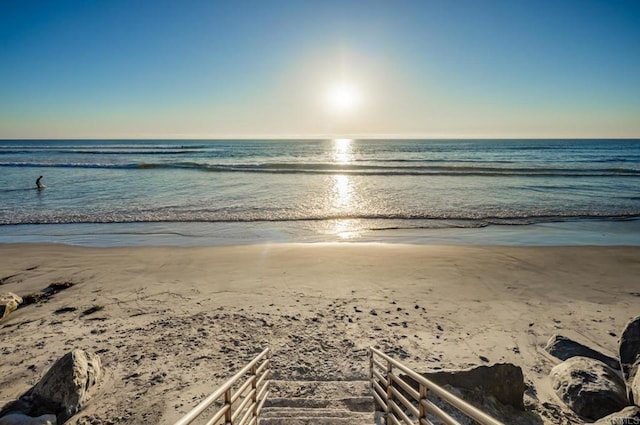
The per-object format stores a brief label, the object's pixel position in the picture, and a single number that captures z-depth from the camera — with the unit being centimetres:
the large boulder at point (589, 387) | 420
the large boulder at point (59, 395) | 403
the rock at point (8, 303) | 682
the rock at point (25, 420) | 376
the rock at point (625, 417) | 329
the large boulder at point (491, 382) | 424
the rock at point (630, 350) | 430
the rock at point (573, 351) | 527
